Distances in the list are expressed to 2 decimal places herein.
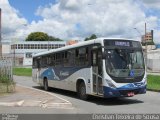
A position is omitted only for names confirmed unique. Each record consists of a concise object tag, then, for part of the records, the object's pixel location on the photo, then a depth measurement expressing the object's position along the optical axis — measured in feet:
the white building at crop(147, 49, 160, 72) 116.32
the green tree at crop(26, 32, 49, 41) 250.40
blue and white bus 29.18
